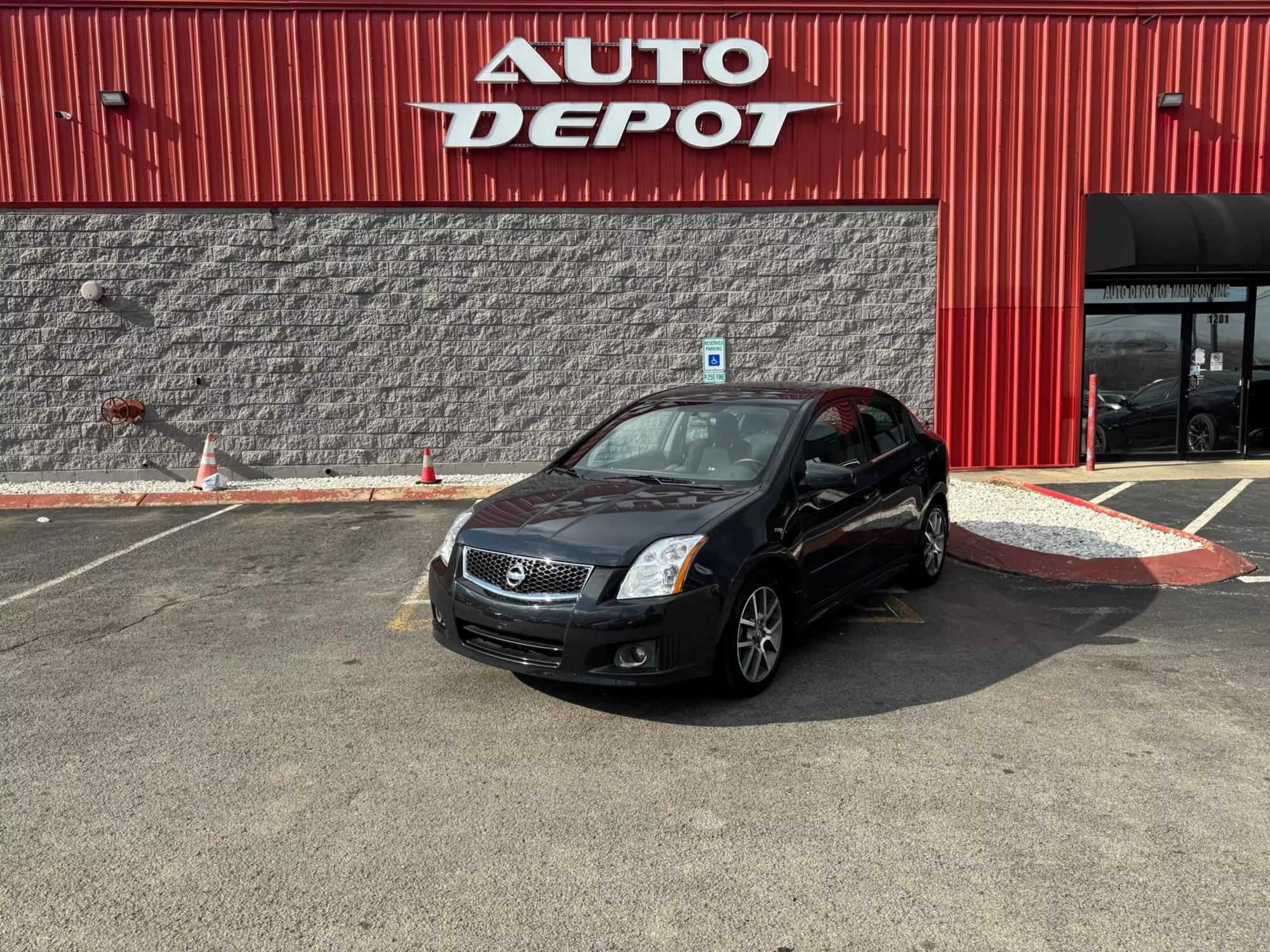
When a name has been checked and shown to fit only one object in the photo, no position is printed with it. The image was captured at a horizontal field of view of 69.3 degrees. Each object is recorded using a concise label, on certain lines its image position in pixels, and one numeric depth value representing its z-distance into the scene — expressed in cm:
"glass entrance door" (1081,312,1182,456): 1332
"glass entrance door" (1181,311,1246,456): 1352
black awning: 1208
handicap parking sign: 1266
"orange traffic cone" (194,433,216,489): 1186
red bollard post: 1234
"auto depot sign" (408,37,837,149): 1226
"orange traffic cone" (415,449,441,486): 1221
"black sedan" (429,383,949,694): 418
